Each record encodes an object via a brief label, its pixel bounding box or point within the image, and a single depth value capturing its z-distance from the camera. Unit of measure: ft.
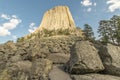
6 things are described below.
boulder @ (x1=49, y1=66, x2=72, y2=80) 17.83
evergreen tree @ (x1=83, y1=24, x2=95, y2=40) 81.44
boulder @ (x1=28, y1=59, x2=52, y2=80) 18.93
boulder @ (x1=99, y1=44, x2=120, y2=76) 17.08
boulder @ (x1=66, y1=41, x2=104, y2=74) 17.07
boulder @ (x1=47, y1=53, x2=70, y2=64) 24.70
